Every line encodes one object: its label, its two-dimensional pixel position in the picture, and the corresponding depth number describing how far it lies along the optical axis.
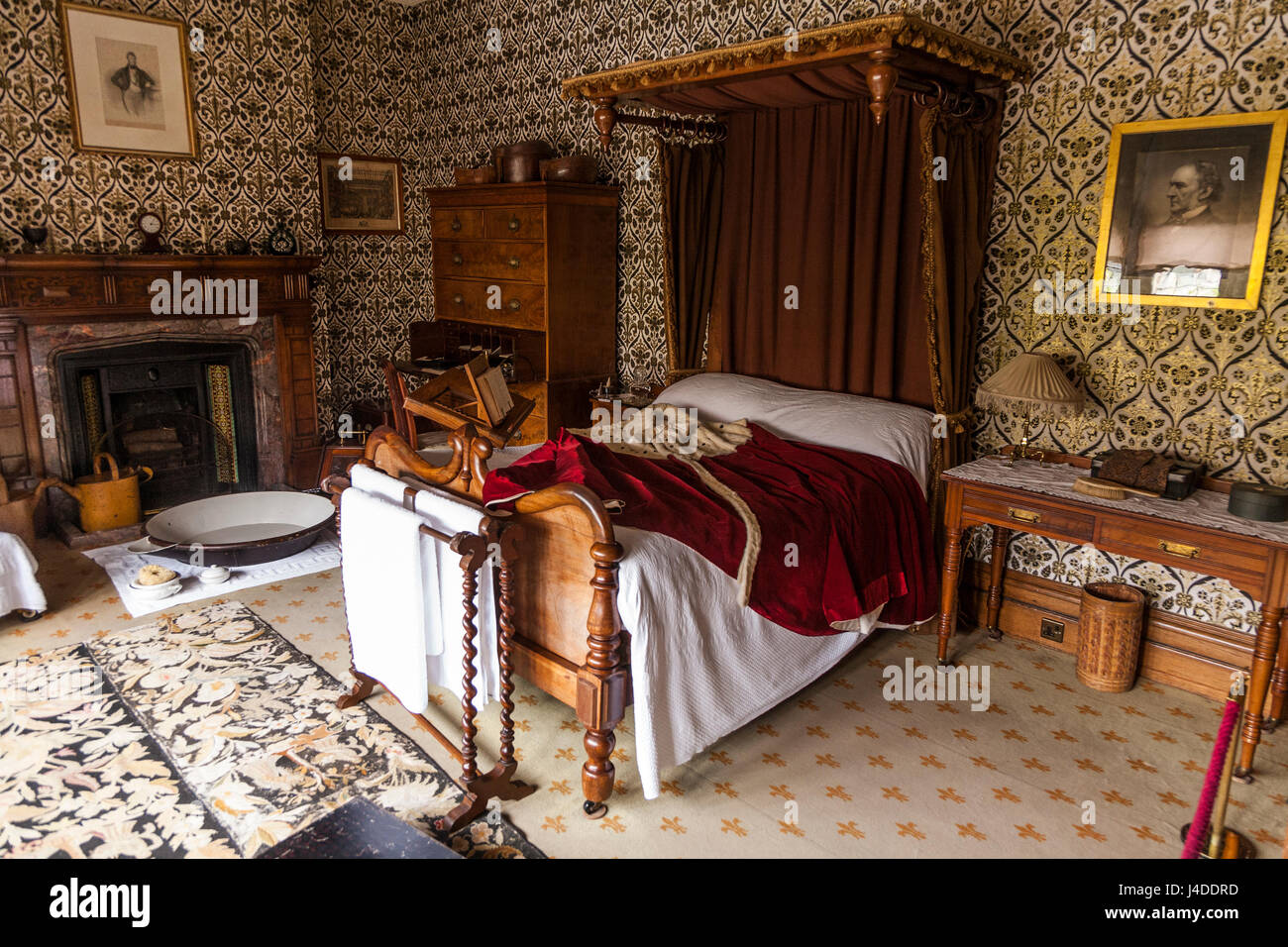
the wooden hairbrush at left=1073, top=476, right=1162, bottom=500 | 3.31
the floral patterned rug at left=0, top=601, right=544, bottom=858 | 2.71
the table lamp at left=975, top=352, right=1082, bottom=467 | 3.57
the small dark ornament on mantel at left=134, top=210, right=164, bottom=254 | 5.52
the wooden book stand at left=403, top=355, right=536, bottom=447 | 3.12
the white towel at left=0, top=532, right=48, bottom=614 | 4.02
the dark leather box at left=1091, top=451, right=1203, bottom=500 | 3.28
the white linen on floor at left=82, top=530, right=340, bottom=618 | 4.42
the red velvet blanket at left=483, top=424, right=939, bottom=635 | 3.12
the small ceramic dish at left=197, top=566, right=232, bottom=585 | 4.62
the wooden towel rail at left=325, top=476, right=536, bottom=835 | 2.59
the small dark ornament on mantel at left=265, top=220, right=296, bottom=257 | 6.00
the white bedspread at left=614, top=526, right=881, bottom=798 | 2.73
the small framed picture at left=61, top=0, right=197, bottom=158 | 5.19
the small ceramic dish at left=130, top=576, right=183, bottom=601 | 4.41
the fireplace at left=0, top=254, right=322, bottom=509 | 5.12
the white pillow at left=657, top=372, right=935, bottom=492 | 3.96
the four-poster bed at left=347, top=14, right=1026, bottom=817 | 2.85
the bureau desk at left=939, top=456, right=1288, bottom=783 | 2.92
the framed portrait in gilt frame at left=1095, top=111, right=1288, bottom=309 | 3.26
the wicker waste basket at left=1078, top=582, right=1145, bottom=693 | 3.58
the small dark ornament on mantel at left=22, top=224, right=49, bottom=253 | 5.05
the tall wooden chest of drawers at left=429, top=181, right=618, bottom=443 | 5.45
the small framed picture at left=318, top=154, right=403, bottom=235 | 6.85
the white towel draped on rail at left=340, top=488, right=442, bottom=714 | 2.83
